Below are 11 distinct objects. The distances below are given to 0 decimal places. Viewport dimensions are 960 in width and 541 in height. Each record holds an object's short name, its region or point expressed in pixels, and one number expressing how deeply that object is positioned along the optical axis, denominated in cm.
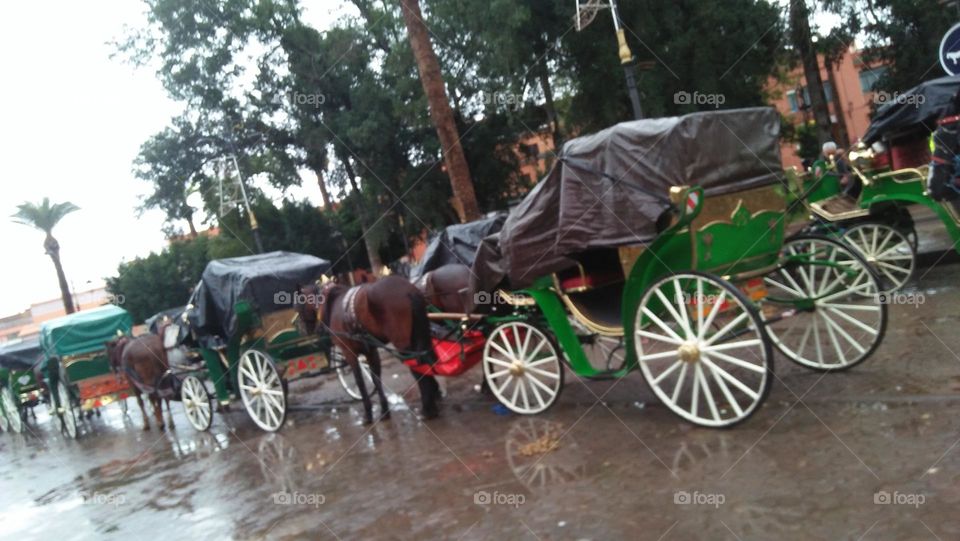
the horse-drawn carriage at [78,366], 1309
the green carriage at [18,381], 1568
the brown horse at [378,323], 777
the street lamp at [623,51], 1204
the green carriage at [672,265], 525
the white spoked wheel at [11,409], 1579
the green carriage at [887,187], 816
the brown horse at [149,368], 1130
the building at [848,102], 4147
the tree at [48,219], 3631
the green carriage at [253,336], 922
